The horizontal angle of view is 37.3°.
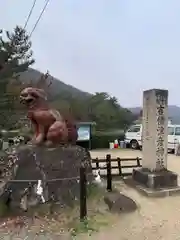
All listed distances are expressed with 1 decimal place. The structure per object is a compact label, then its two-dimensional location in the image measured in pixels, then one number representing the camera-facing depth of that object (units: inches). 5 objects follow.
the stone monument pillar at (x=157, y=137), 290.4
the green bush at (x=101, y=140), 793.6
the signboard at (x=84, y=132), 681.4
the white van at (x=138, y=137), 632.4
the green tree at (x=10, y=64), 411.5
